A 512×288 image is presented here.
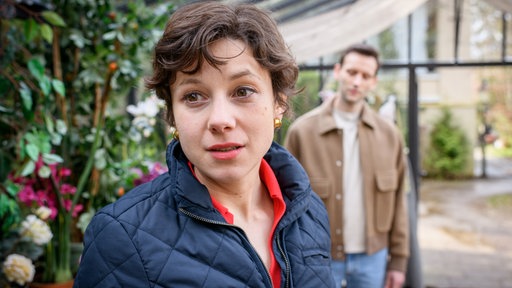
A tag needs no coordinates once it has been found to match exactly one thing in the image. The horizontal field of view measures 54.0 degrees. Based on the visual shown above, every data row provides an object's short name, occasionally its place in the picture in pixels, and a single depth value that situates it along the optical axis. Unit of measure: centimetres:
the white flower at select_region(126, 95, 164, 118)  238
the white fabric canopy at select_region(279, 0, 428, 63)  307
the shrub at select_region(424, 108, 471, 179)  1159
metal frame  417
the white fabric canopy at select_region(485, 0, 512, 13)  305
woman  87
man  231
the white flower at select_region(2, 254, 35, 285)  191
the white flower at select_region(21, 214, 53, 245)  199
